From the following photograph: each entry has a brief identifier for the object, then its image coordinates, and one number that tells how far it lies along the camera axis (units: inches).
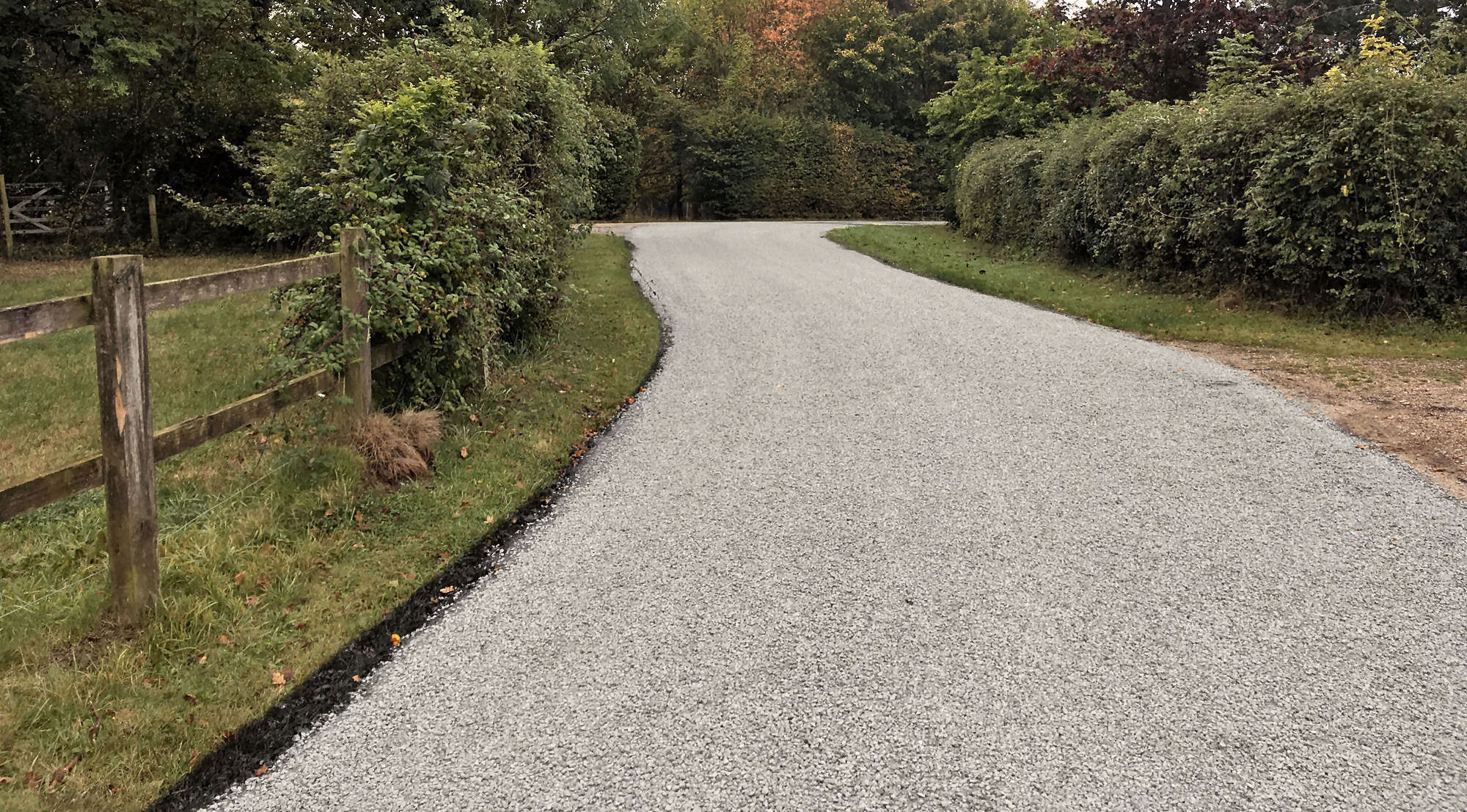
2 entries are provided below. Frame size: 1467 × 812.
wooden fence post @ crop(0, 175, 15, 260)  613.6
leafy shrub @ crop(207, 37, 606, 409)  211.0
